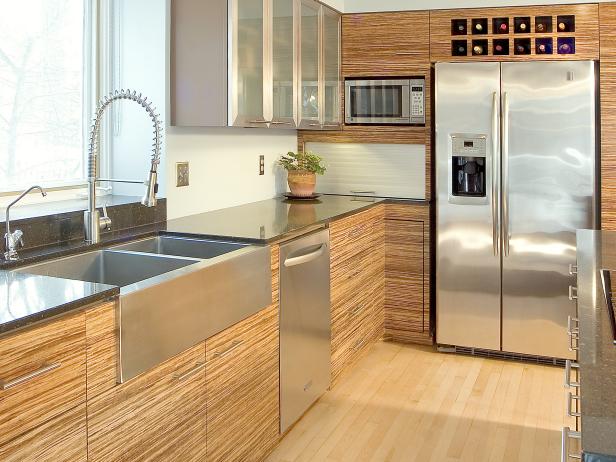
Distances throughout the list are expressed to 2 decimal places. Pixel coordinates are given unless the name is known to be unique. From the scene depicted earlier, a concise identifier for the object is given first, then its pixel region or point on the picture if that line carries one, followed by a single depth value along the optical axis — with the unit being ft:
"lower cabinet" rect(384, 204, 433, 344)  14.05
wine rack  12.78
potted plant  13.69
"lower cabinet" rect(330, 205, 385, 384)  11.57
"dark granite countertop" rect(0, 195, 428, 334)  5.31
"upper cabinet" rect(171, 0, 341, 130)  9.86
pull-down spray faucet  8.17
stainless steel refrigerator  12.76
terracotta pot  13.67
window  8.48
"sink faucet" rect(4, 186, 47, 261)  7.18
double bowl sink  6.30
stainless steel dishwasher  9.49
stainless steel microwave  13.91
